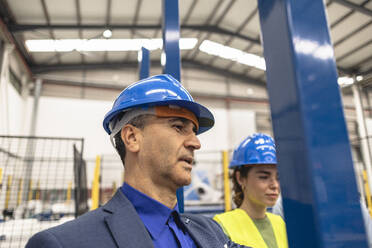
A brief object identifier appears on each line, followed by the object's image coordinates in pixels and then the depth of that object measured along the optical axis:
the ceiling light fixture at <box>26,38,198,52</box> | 10.62
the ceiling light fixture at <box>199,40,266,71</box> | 13.02
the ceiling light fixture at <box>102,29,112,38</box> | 10.65
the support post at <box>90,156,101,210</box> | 5.48
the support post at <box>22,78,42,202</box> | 11.79
